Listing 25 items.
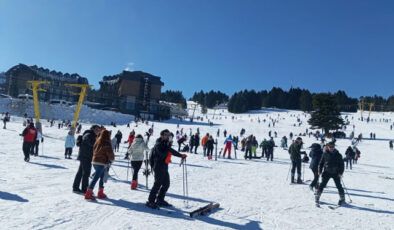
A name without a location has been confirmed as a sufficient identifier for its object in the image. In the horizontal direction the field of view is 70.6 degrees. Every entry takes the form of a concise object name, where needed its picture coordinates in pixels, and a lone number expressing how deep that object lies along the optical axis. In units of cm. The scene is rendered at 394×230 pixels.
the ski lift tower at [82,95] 2506
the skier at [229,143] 1720
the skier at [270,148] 1797
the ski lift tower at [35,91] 2272
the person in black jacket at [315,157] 856
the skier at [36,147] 1200
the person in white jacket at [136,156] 716
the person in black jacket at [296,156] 933
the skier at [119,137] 1683
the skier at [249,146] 1783
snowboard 507
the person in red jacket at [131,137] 1318
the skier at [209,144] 1652
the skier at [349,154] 1669
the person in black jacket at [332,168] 675
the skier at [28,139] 1020
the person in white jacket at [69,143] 1249
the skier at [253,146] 1865
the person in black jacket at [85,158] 594
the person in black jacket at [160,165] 533
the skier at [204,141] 1717
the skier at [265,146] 1836
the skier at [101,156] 557
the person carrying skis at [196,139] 1907
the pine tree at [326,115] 4728
